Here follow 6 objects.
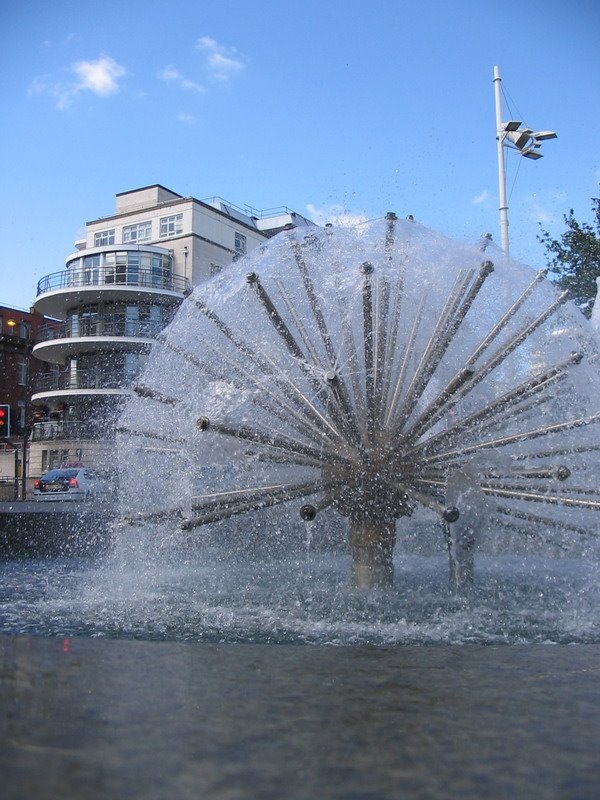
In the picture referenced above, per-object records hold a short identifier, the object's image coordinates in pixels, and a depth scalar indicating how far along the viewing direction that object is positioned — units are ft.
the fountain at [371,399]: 23.00
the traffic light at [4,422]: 61.62
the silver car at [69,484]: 98.43
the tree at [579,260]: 58.90
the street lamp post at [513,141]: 57.21
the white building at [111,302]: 159.63
